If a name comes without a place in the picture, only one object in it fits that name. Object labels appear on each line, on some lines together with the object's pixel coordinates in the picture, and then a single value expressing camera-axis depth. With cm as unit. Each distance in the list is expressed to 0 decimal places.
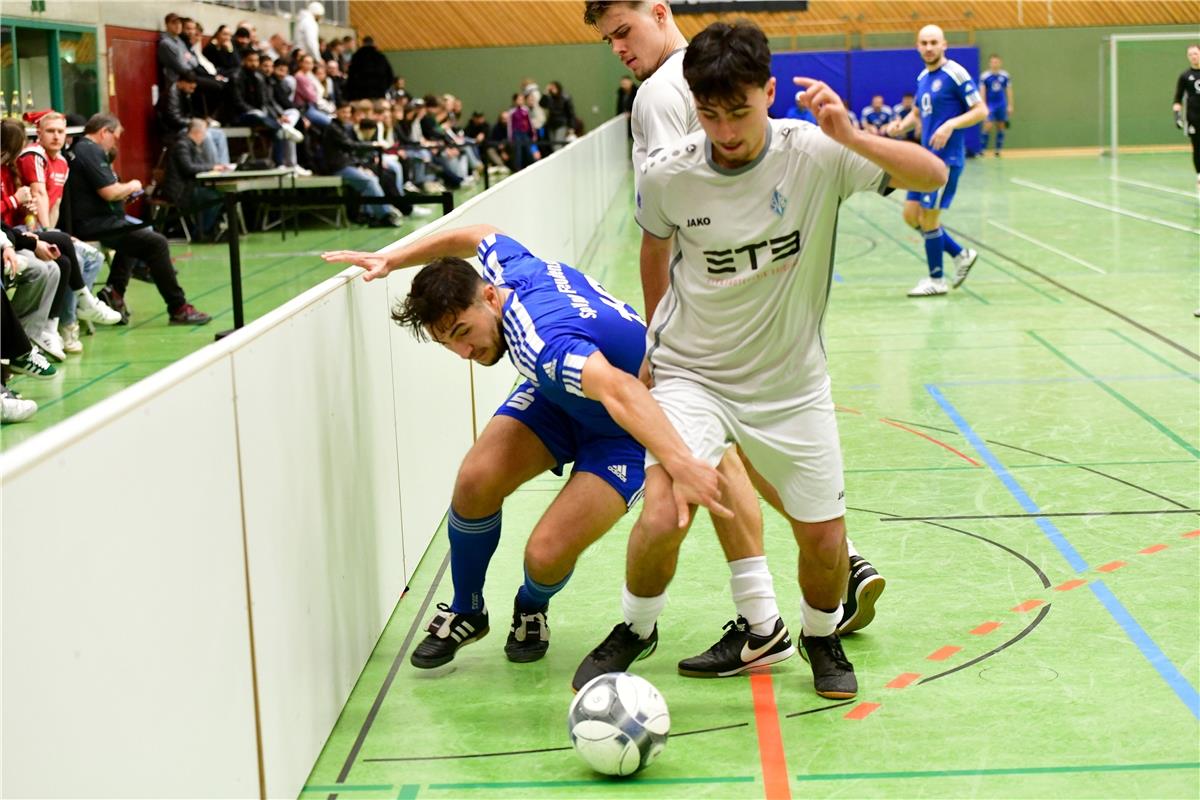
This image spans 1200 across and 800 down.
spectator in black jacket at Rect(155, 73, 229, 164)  1717
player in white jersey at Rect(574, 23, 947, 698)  376
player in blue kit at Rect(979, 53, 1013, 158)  3325
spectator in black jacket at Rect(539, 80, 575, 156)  3303
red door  1827
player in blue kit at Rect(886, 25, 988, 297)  1141
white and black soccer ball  363
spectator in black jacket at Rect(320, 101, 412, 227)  1898
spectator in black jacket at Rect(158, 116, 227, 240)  1598
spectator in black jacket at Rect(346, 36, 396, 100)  2473
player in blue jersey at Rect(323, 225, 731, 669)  379
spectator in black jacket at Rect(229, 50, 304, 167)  1869
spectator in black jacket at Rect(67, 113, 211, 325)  1113
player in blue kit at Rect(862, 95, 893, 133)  3312
